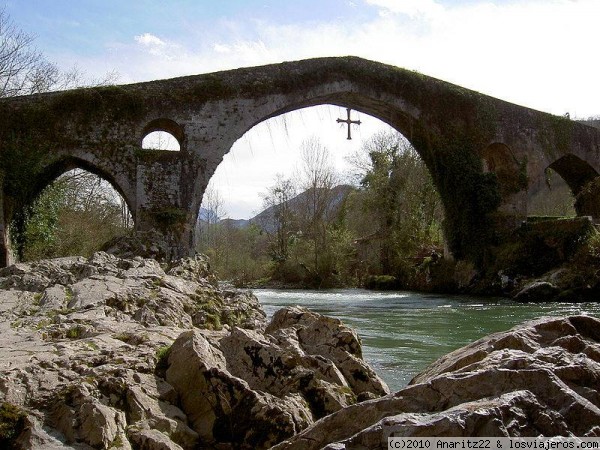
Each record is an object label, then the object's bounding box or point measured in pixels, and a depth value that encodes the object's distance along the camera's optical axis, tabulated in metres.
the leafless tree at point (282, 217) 34.34
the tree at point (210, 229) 40.48
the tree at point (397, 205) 27.17
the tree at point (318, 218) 28.19
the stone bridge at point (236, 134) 15.21
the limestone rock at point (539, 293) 16.08
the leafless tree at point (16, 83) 19.19
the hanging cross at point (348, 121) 19.17
